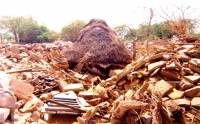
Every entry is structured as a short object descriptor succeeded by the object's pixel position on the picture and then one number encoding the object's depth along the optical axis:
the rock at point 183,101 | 2.79
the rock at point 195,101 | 2.77
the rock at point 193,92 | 2.92
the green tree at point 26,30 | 16.23
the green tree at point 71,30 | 15.14
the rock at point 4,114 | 2.50
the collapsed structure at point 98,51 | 4.82
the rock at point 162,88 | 3.01
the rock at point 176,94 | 2.94
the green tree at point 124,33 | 10.28
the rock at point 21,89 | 3.21
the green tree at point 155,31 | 8.57
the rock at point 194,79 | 3.08
